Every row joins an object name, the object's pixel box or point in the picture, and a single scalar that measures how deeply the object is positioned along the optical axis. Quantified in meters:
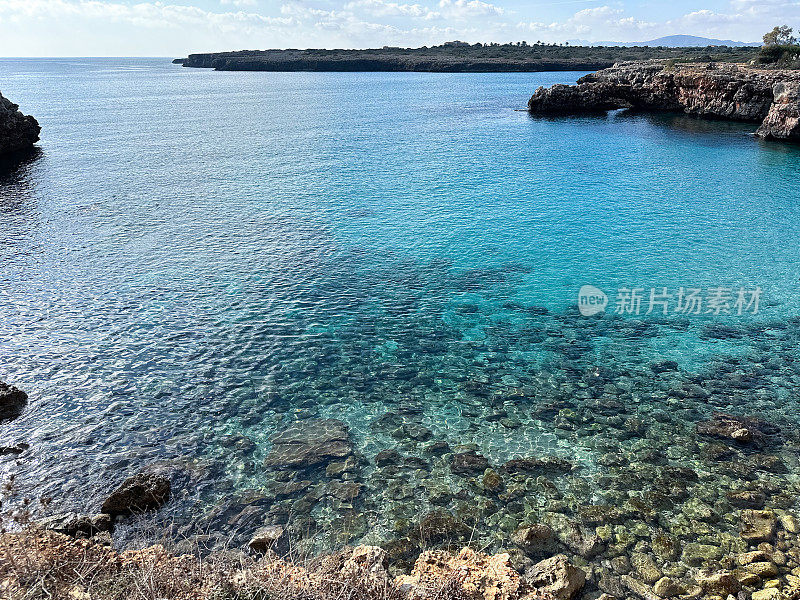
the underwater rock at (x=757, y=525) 12.54
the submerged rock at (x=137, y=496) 13.70
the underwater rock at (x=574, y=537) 12.45
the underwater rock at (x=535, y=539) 12.59
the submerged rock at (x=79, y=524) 12.83
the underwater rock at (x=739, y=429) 15.66
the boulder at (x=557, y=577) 10.98
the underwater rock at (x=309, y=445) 15.55
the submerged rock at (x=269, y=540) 12.73
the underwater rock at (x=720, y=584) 11.12
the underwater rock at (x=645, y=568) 11.64
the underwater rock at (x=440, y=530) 12.91
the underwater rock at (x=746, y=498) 13.53
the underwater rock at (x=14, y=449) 15.73
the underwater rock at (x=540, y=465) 14.97
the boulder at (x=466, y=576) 10.09
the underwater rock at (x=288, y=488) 14.41
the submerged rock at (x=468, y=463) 15.09
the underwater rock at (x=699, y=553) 12.08
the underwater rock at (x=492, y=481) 14.43
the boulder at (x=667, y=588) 11.25
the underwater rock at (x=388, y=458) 15.48
